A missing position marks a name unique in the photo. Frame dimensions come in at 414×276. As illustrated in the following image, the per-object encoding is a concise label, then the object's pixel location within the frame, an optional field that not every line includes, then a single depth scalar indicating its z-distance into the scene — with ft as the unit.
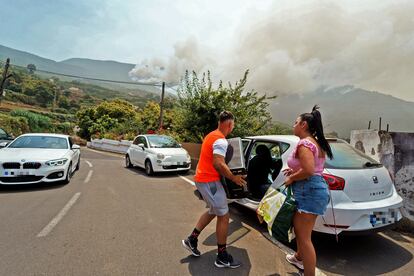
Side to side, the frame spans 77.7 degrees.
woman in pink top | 7.88
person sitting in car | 15.19
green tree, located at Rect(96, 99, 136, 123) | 139.13
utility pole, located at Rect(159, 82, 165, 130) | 80.07
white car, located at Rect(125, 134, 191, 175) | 29.50
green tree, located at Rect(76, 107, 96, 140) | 138.80
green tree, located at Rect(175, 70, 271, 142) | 38.42
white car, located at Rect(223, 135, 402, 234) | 10.17
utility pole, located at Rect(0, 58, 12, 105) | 86.92
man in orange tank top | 9.49
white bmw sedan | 20.56
